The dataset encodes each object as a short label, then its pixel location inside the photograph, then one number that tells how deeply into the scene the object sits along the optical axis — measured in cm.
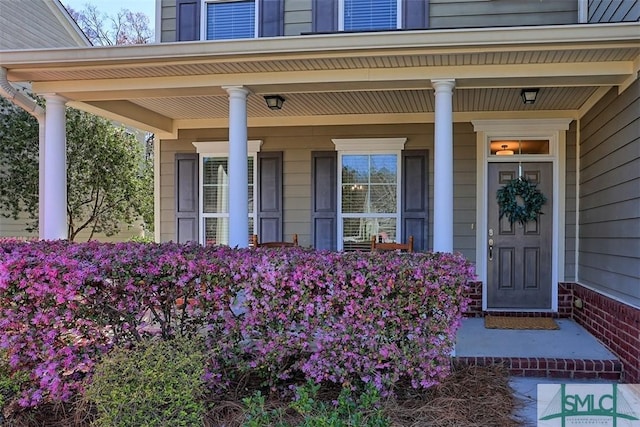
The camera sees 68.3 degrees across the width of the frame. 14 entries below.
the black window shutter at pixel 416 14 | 495
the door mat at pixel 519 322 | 466
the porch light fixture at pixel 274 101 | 465
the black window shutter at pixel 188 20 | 529
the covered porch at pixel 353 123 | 369
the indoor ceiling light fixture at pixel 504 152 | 538
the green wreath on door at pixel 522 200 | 521
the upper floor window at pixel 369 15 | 505
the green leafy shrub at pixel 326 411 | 244
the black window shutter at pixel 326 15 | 509
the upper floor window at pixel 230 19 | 527
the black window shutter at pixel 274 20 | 518
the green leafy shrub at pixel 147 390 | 228
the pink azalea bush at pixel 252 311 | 268
